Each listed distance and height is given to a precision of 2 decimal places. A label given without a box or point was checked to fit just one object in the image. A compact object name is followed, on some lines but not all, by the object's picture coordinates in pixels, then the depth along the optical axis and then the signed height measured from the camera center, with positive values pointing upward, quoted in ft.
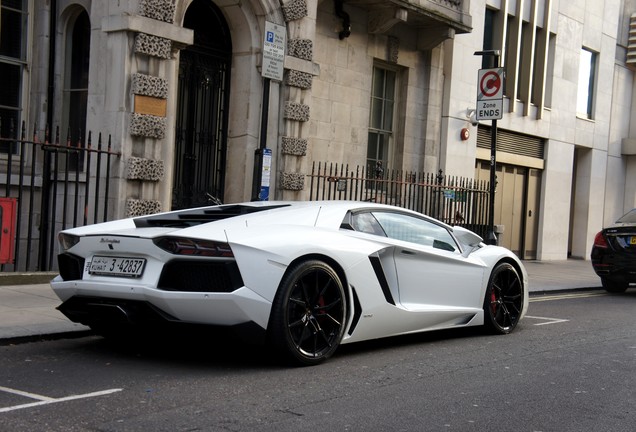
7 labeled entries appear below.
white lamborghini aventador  19.81 -2.33
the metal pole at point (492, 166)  49.44 +2.08
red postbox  34.14 -2.44
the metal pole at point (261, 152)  35.55 +1.49
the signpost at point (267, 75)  34.71 +4.81
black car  47.42 -2.84
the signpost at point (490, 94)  49.26 +6.50
